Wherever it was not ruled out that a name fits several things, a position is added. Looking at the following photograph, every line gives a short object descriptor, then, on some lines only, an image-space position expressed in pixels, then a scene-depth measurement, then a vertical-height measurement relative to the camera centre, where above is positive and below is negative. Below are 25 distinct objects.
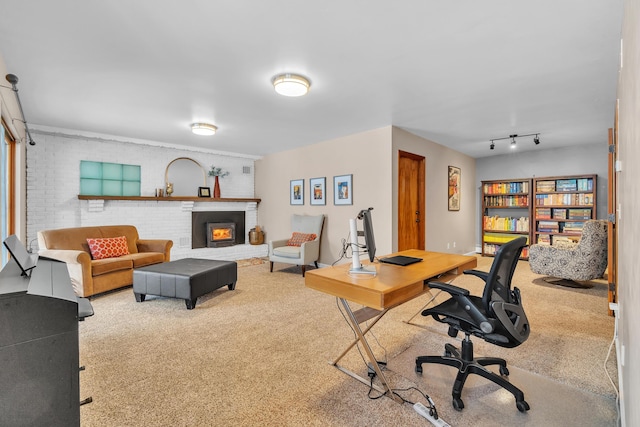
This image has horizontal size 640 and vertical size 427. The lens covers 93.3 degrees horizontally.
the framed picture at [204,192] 6.17 +0.43
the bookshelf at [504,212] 6.23 +0.02
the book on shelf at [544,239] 5.94 -0.51
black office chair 1.66 -0.60
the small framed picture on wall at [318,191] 5.52 +0.42
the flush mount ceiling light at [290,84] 2.78 +1.20
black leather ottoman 3.30 -0.77
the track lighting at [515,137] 4.93 +1.28
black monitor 1.93 -0.13
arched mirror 5.96 +0.75
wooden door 4.93 +0.21
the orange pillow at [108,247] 4.05 -0.48
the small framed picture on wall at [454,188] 6.09 +0.52
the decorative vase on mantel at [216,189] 6.35 +0.50
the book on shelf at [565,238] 4.85 -0.46
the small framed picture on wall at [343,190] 5.08 +0.40
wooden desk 1.61 -0.41
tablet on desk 2.21 -0.36
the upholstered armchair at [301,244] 4.95 -0.55
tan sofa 3.52 -0.58
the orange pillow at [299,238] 5.39 -0.46
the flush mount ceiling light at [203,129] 4.38 +1.24
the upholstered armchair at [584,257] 3.91 -0.58
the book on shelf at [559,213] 5.77 -0.01
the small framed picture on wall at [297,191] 5.95 +0.43
